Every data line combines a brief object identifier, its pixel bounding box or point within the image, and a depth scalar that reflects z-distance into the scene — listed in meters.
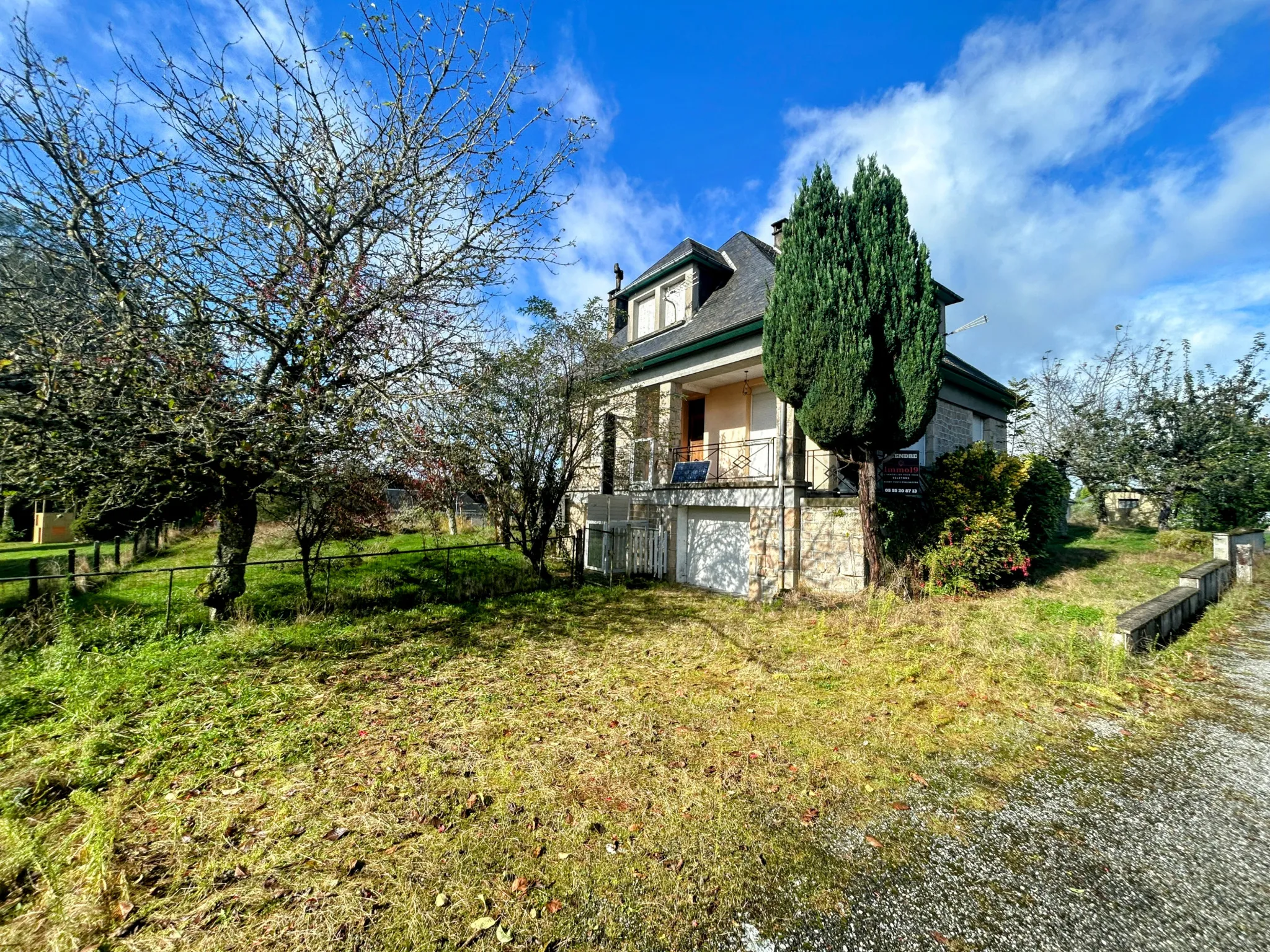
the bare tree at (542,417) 8.70
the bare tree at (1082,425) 16.31
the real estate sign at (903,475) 8.77
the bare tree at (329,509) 6.68
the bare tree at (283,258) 4.61
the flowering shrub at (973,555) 8.51
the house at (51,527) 15.61
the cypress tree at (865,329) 7.97
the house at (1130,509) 18.84
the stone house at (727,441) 9.48
